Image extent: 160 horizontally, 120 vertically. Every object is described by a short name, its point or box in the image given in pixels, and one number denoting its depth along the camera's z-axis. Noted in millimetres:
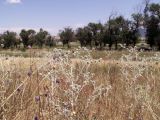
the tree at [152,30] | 43280
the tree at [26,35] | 56163
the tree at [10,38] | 52211
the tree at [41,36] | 51855
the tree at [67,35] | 55730
